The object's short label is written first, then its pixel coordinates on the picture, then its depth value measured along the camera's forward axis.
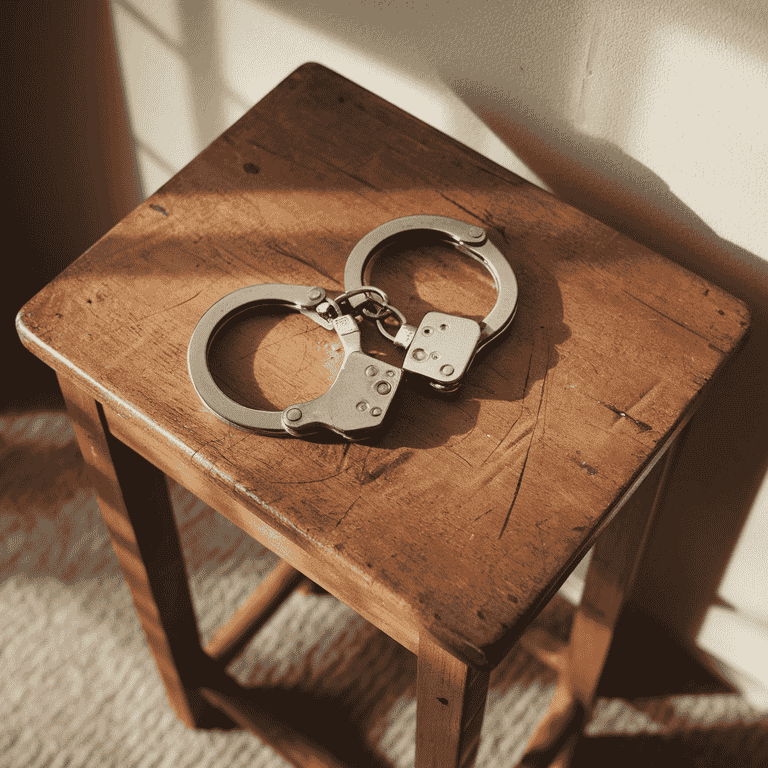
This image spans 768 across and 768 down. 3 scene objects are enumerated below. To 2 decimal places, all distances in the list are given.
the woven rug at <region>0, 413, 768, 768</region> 1.14
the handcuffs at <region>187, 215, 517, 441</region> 0.58
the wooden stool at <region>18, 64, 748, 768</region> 0.55
